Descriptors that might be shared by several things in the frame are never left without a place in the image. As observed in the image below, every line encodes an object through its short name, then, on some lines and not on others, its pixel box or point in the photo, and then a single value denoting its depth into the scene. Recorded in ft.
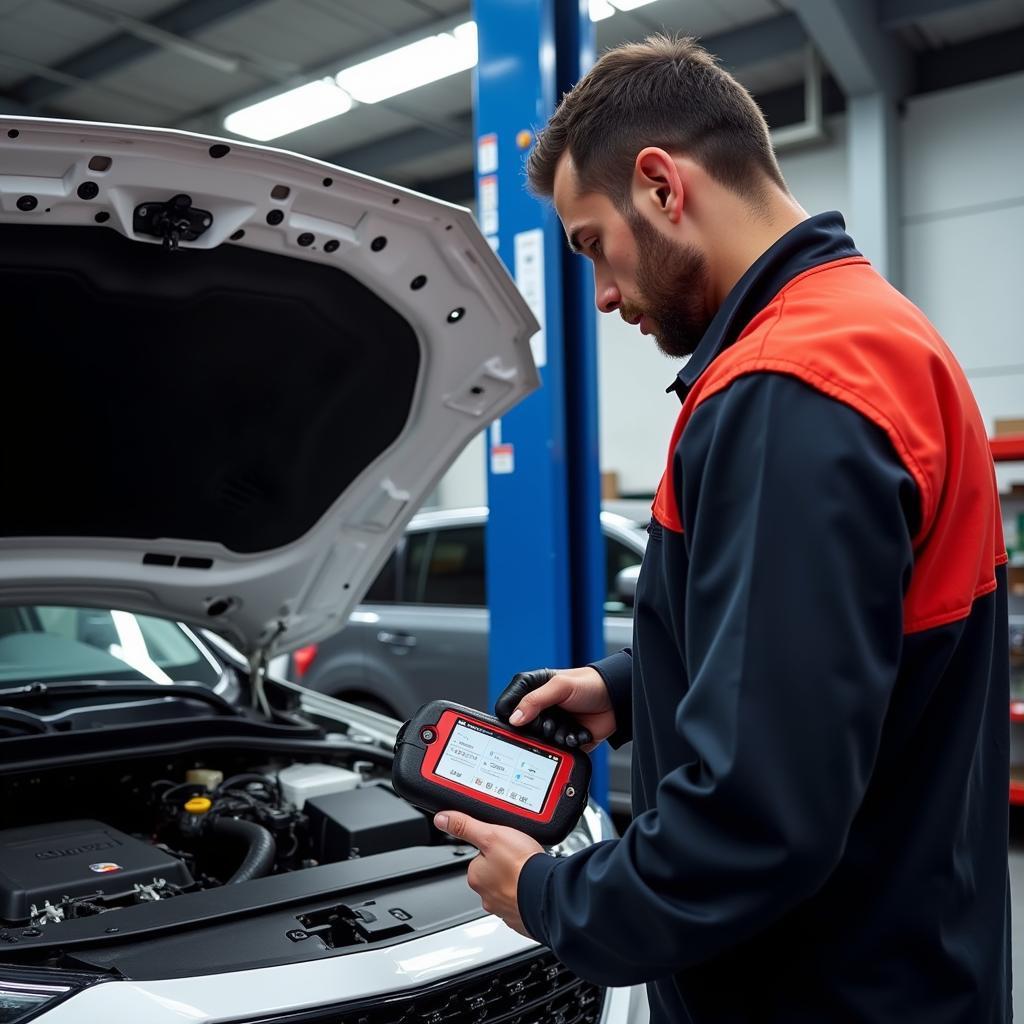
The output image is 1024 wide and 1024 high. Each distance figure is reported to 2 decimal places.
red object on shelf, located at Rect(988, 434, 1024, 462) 15.10
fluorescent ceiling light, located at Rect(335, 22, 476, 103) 26.02
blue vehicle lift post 10.52
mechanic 2.79
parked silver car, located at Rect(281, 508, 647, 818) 16.00
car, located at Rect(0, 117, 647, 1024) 4.96
